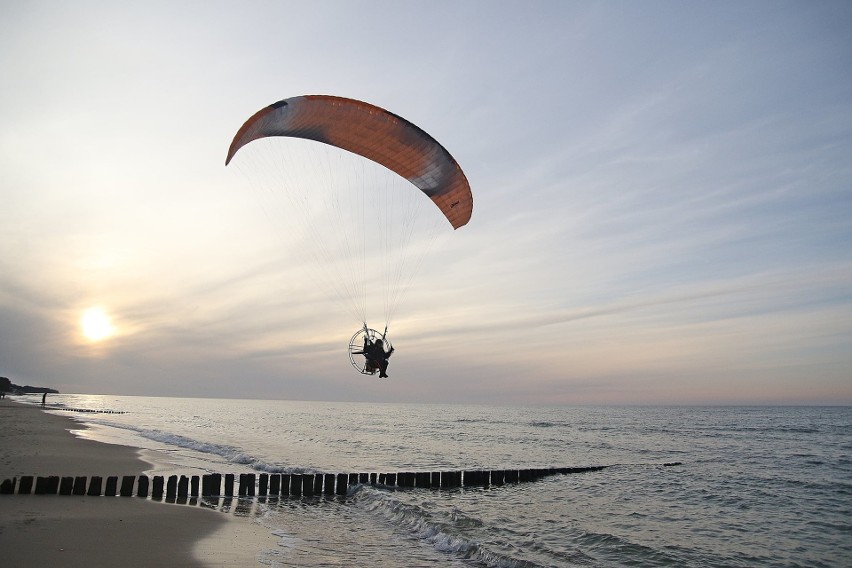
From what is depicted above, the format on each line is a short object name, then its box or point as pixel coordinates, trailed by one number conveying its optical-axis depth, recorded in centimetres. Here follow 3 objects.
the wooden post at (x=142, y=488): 1445
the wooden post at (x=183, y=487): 1502
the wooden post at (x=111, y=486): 1400
